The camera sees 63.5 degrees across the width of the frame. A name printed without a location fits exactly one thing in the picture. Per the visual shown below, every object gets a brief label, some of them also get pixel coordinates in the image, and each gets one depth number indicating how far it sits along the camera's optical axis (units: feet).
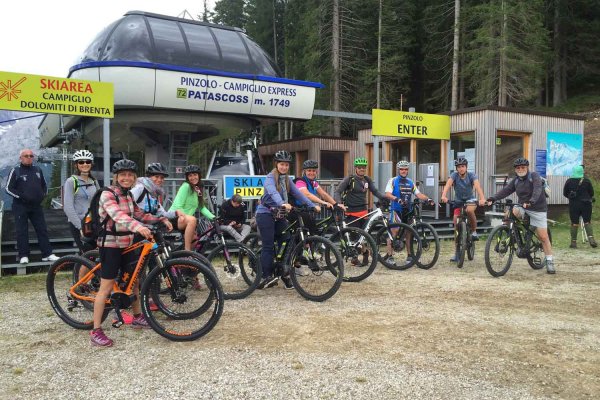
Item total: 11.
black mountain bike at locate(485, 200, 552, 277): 24.67
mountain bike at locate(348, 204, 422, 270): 26.30
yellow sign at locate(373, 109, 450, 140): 41.20
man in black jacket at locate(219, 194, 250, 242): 23.68
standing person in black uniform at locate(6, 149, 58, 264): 25.27
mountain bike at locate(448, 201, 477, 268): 27.40
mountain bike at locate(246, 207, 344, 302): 19.60
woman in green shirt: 20.85
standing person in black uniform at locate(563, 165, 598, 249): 36.17
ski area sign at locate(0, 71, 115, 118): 27.76
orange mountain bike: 14.82
